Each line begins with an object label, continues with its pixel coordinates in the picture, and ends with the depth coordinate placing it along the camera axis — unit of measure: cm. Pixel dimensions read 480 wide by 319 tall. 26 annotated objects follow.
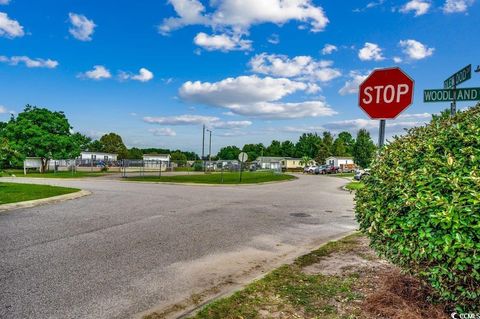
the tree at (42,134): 4078
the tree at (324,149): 10175
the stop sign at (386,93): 537
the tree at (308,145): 11456
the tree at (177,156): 10848
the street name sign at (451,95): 566
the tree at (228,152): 15288
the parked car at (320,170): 6606
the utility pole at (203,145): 6012
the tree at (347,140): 12000
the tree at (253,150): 14312
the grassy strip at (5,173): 1076
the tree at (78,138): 4584
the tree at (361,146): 7932
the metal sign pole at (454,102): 575
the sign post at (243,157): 2893
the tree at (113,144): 9706
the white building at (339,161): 9369
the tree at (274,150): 13975
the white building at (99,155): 7675
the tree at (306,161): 10338
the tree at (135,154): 9854
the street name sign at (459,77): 542
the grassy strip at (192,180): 2806
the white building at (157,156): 9401
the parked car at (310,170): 6814
